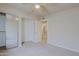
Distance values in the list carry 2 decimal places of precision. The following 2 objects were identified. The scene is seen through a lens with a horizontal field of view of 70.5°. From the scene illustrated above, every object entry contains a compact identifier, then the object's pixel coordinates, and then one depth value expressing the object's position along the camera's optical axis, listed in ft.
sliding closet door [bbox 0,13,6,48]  6.17
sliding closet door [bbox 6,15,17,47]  6.45
